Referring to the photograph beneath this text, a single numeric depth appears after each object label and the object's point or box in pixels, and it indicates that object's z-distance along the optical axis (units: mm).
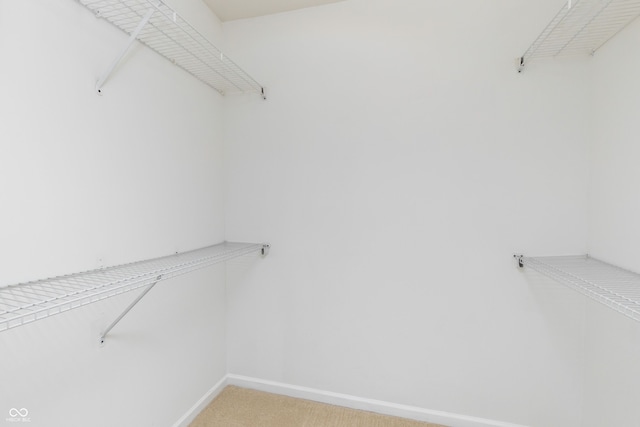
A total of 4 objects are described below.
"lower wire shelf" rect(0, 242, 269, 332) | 684
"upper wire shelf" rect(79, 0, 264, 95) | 1061
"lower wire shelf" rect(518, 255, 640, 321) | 834
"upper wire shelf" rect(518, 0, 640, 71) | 1125
